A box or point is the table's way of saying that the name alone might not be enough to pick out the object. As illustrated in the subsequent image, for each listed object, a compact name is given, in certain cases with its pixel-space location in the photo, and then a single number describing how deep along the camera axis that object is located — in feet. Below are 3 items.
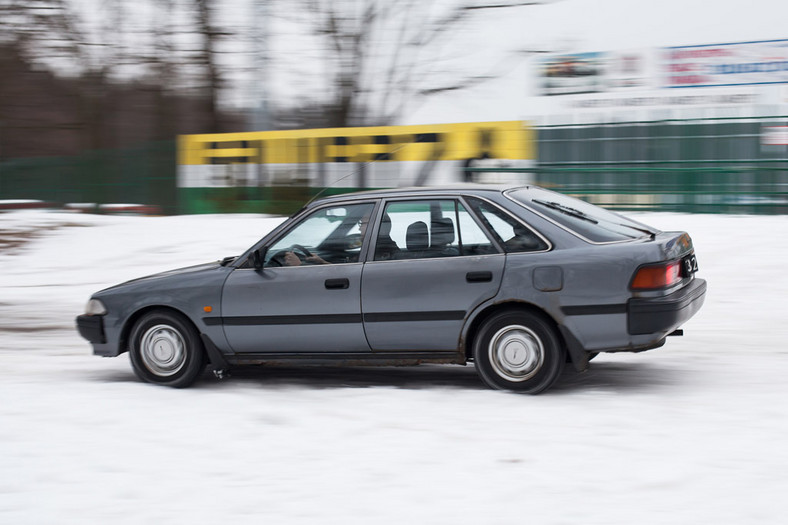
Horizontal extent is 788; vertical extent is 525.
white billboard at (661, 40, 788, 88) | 70.54
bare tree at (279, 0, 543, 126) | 81.61
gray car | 18.72
